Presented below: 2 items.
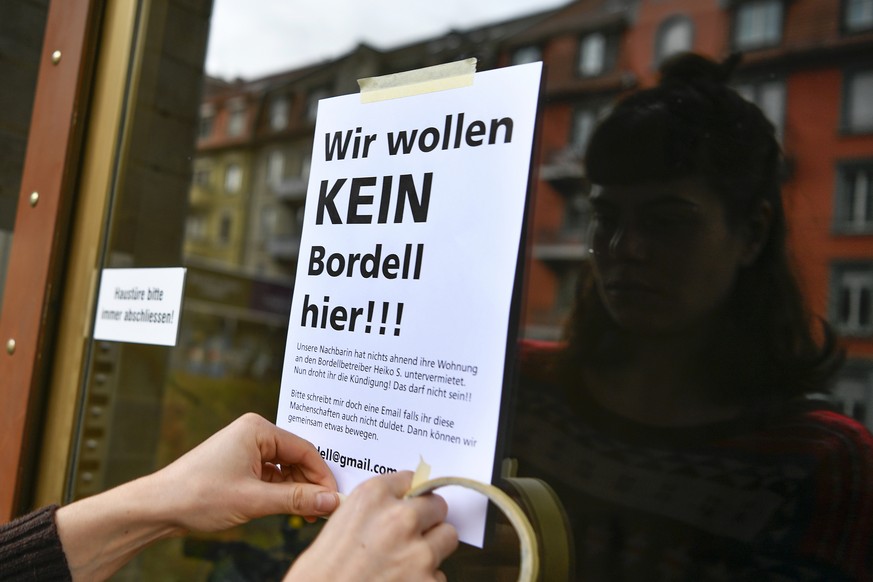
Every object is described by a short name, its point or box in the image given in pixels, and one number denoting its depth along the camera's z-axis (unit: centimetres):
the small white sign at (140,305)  90
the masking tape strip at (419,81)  62
